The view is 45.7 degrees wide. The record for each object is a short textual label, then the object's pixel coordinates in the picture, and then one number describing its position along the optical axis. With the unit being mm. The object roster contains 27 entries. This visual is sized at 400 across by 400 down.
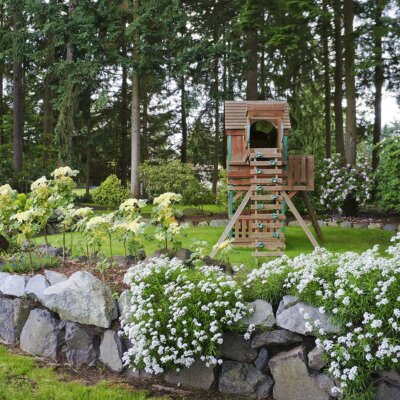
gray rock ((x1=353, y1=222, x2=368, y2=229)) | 11039
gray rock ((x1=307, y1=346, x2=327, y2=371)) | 3572
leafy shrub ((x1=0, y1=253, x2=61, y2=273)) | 5371
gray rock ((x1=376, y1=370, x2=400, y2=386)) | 3424
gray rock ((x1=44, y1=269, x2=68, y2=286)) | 4785
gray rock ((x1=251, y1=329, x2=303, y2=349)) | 3768
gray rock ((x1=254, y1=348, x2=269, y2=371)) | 3850
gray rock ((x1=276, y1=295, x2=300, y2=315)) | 3824
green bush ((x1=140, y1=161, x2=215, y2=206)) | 12992
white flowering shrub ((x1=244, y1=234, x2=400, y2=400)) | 3311
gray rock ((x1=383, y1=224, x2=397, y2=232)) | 10709
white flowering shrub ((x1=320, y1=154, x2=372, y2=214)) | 11797
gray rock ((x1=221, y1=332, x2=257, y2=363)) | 3877
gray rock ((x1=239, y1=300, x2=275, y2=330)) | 3818
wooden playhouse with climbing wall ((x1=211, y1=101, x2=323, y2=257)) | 7711
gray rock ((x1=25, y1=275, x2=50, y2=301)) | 4703
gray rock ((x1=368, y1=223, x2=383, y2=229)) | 10867
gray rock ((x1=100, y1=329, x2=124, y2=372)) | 4289
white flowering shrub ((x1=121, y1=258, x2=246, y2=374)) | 3732
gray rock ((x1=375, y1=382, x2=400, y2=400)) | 3414
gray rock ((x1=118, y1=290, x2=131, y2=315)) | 4285
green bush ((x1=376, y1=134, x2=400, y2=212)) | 9781
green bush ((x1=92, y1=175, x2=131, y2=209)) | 13961
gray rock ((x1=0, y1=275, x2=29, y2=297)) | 4910
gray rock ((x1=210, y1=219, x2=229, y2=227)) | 11125
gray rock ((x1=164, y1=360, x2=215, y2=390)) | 3979
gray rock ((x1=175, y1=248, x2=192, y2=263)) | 5066
